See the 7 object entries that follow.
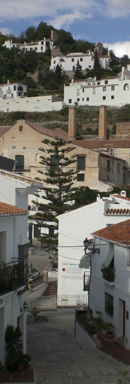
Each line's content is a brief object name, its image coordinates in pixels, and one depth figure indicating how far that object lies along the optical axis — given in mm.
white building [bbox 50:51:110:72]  103375
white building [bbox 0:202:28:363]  9711
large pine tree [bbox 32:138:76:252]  27609
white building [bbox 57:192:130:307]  20438
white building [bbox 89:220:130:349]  12508
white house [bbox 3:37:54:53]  124125
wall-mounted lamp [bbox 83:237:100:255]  15048
